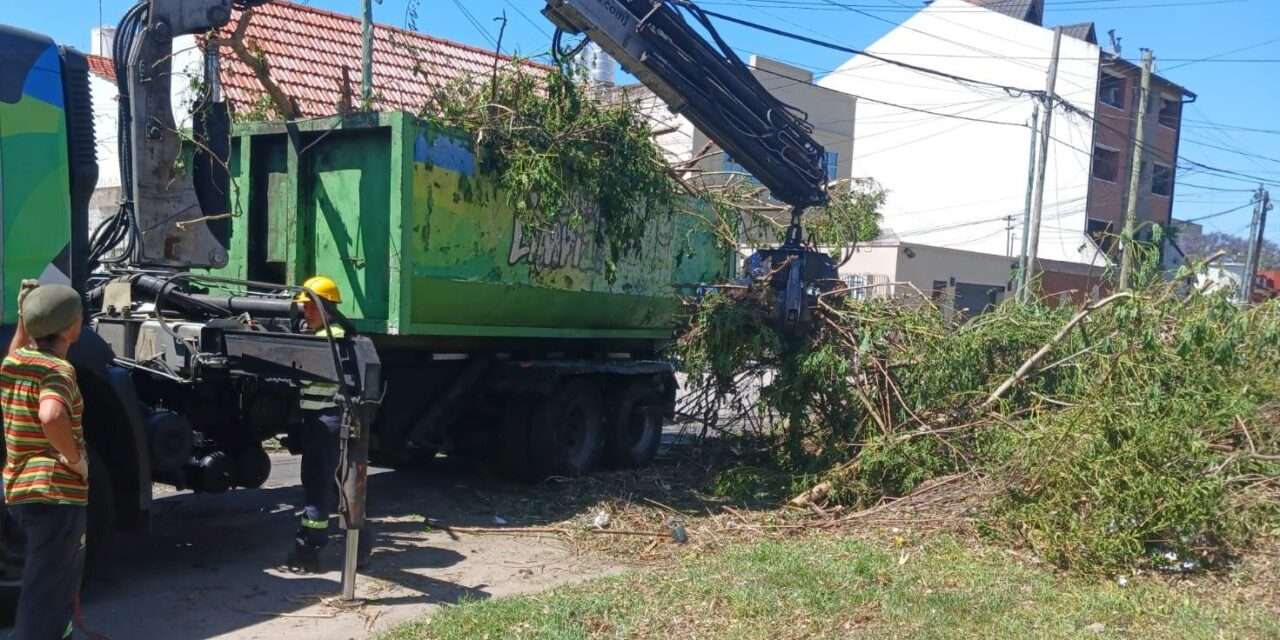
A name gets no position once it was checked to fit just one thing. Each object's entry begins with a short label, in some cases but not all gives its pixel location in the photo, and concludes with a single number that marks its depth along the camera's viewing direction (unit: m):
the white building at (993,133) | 37.72
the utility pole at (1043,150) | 24.91
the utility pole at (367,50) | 12.72
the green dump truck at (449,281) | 7.62
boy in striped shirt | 4.05
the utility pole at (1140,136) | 24.94
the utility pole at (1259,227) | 28.02
